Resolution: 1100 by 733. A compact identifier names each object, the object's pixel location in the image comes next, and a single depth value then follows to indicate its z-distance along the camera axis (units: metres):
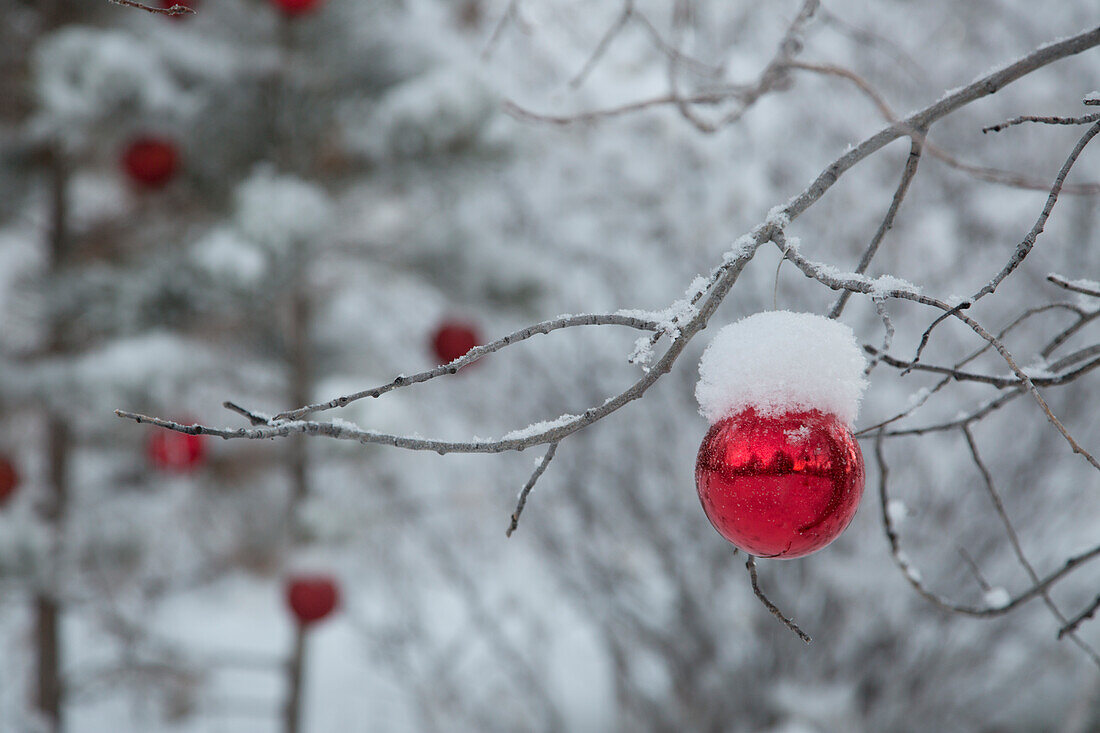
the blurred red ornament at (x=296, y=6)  7.02
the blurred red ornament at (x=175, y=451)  7.19
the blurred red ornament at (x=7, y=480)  7.21
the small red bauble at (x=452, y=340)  7.15
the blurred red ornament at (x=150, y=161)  7.16
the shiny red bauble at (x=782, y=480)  3.13
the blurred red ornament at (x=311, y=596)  7.14
